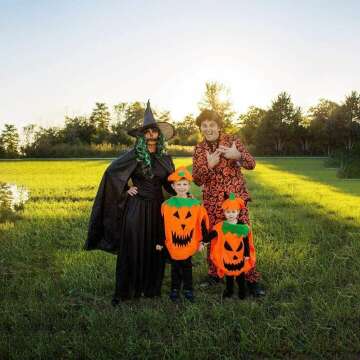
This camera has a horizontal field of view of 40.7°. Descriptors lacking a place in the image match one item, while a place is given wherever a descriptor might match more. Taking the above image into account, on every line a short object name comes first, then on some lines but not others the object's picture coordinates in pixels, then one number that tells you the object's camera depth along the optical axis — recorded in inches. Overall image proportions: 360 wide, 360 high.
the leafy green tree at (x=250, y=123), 3018.0
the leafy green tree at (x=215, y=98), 2842.0
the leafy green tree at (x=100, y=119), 2780.5
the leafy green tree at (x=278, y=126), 2738.7
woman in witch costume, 220.8
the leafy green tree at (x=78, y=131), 2637.8
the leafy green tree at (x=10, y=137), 2791.8
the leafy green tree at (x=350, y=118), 2536.9
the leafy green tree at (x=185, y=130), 2824.8
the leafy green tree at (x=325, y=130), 2571.4
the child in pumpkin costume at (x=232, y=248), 222.1
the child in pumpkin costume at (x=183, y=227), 215.8
